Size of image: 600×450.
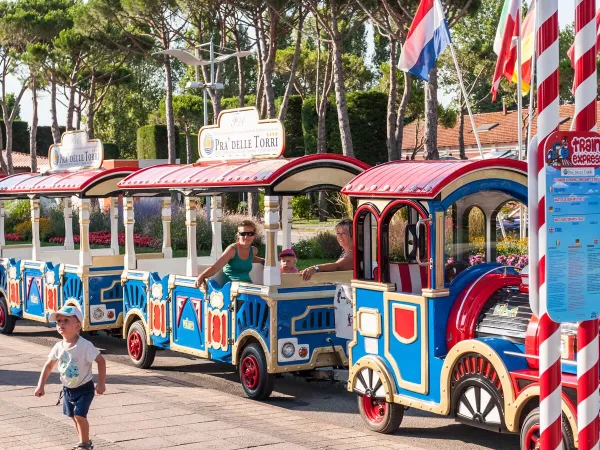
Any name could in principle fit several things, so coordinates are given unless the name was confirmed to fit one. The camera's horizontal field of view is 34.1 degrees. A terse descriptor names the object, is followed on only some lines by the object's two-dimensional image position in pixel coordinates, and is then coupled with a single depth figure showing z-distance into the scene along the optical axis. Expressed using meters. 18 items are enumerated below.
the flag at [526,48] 16.13
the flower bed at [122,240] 26.06
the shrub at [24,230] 31.20
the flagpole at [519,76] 15.52
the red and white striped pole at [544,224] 4.43
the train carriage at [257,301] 9.80
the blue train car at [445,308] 7.12
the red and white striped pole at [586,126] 4.55
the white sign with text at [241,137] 10.70
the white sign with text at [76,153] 14.61
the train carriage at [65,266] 13.20
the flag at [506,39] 15.35
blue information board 4.43
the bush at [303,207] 38.16
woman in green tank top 10.50
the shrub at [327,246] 22.70
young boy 7.00
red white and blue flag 15.05
